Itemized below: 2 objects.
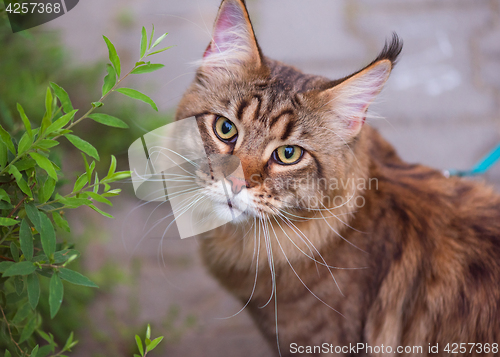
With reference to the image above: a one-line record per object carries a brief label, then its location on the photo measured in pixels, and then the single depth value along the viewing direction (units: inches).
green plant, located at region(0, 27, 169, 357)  31.6
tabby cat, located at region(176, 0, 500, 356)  35.2
